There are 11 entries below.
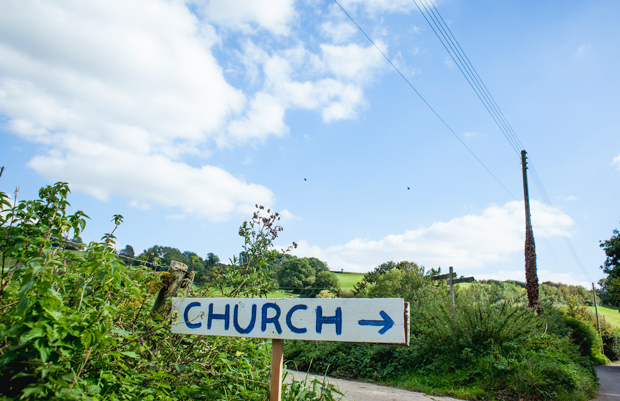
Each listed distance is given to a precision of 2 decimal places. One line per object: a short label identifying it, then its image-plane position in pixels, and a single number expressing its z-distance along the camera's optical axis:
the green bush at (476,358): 6.96
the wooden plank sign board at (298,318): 2.52
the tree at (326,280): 38.75
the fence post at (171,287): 3.28
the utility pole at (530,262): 14.38
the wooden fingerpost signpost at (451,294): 10.30
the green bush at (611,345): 25.27
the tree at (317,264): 49.34
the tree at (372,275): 19.47
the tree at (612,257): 20.41
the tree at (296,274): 41.09
